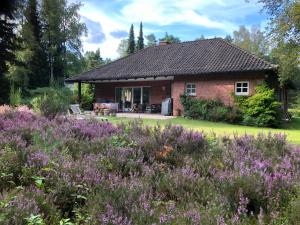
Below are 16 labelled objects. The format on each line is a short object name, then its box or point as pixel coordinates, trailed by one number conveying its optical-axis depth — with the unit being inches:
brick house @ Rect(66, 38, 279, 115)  687.7
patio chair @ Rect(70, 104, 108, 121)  559.3
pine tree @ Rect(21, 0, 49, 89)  1290.0
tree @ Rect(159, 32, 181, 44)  2406.6
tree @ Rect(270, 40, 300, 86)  600.9
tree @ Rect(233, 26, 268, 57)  2015.1
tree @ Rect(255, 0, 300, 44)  581.1
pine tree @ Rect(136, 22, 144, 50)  2269.8
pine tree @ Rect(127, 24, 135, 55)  2216.6
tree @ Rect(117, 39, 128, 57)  2653.4
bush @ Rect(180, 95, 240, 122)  644.6
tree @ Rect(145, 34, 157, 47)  2829.6
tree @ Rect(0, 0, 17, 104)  937.8
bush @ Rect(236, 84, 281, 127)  609.9
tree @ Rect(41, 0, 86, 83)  1373.7
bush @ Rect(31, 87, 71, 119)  299.1
